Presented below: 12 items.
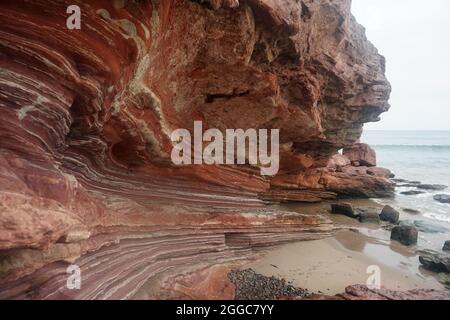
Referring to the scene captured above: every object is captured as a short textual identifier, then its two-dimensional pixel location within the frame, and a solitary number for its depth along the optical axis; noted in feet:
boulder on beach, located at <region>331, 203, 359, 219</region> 46.73
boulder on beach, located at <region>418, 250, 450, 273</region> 28.48
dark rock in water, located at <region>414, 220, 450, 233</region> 42.70
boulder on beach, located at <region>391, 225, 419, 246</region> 36.14
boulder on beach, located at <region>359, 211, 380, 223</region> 44.80
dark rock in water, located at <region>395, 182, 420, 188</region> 82.81
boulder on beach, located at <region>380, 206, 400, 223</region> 46.11
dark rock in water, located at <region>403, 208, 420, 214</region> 53.66
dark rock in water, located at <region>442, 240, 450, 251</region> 35.46
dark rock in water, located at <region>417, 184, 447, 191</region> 80.69
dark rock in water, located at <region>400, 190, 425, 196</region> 71.51
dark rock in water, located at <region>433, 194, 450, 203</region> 64.59
